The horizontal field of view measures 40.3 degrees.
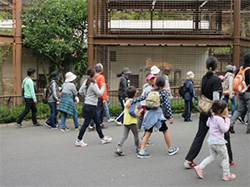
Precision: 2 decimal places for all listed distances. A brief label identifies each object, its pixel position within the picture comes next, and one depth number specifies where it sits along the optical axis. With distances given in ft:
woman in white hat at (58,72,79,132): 31.24
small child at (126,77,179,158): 21.22
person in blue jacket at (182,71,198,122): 35.29
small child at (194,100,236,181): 16.92
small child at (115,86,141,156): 22.01
